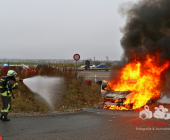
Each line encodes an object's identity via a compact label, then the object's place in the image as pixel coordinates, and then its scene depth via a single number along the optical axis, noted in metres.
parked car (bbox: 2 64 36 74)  13.87
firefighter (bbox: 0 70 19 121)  7.01
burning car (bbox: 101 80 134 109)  9.53
